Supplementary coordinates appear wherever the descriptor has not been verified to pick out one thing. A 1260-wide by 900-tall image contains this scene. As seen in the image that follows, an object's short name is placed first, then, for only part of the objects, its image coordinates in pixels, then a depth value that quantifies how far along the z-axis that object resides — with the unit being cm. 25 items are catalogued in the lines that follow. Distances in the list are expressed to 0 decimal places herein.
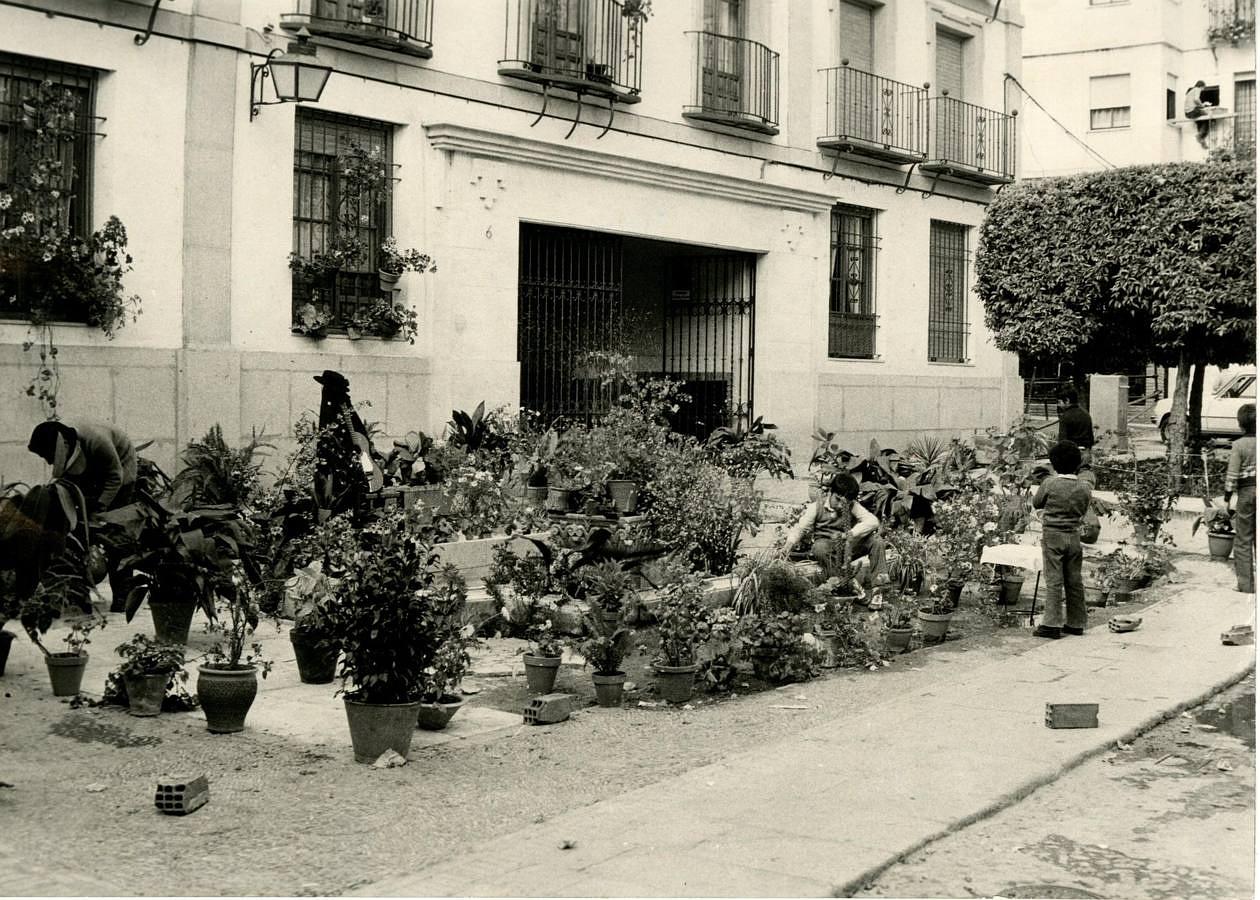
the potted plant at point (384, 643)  665
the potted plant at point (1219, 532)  1427
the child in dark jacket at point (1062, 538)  1049
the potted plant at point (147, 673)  746
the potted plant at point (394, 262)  1450
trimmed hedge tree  1847
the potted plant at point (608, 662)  827
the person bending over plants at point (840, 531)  1120
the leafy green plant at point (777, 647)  880
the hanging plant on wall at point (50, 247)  1169
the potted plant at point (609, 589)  897
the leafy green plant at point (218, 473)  1162
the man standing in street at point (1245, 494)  1120
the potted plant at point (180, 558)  838
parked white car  2874
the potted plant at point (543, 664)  839
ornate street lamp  1275
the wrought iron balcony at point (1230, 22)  1592
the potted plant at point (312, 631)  746
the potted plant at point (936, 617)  1055
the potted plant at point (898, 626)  996
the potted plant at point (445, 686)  725
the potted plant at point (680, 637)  833
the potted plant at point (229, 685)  710
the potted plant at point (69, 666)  771
